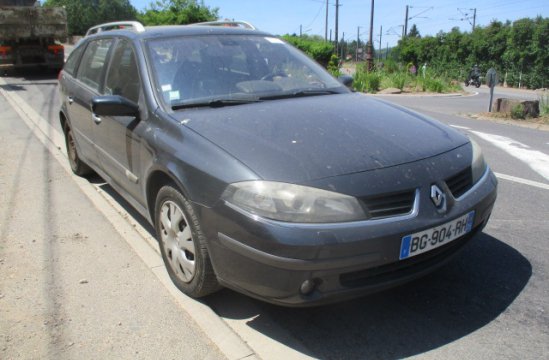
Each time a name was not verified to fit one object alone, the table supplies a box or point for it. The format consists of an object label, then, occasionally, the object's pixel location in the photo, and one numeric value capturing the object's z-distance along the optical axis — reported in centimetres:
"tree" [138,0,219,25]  3931
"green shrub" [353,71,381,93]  2088
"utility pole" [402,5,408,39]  6129
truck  1747
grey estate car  249
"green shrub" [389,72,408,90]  2127
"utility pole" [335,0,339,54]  3954
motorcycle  3375
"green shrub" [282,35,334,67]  3575
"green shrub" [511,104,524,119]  1109
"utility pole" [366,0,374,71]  2389
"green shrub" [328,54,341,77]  2453
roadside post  1285
